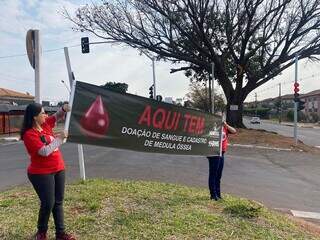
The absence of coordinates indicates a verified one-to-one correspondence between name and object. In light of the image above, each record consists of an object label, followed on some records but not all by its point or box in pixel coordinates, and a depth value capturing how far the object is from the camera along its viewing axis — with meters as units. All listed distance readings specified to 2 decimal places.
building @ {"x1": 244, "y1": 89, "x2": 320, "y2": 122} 55.24
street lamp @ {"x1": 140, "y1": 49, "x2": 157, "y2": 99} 19.83
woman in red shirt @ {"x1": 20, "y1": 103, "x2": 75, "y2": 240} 2.59
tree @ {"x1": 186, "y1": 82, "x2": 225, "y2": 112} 39.05
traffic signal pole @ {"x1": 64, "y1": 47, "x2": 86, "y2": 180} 4.19
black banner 3.49
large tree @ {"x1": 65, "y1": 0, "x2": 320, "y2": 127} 16.91
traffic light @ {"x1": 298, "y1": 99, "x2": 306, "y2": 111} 15.67
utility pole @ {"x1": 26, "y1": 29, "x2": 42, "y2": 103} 3.75
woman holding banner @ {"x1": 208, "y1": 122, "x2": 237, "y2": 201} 4.13
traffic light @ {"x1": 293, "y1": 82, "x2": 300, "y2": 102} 15.05
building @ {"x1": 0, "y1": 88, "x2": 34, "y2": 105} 41.74
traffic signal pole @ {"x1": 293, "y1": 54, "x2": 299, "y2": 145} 14.84
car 44.50
